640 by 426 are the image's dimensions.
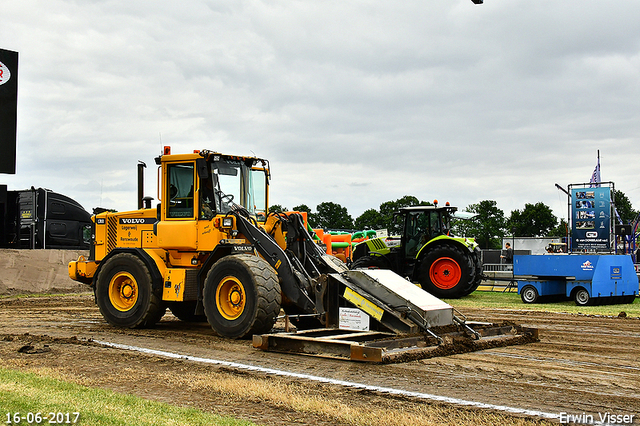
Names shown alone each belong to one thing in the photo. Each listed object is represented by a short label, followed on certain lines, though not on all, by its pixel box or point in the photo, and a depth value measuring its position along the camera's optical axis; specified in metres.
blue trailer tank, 16.28
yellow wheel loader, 8.38
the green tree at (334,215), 68.29
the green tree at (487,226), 73.50
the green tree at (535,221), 83.44
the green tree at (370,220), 70.56
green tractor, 18.47
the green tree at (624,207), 87.94
